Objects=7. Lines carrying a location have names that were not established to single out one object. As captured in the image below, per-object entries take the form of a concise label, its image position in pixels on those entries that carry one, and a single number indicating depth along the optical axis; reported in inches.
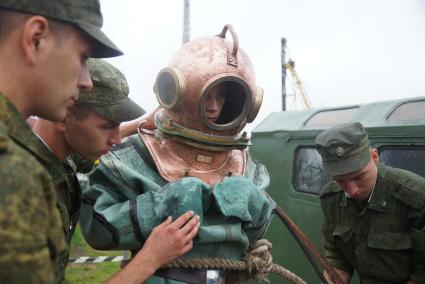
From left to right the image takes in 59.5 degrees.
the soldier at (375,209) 90.2
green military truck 133.9
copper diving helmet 71.2
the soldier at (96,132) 57.5
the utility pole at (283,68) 649.0
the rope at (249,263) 63.0
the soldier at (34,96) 25.6
